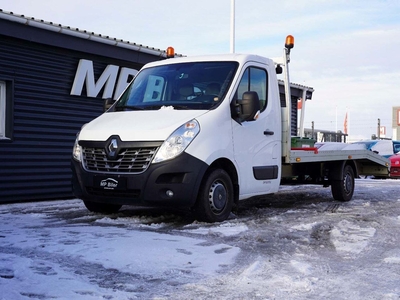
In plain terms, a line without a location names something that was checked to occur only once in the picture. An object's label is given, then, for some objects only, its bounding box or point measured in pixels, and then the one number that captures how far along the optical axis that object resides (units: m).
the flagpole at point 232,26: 20.17
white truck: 6.59
